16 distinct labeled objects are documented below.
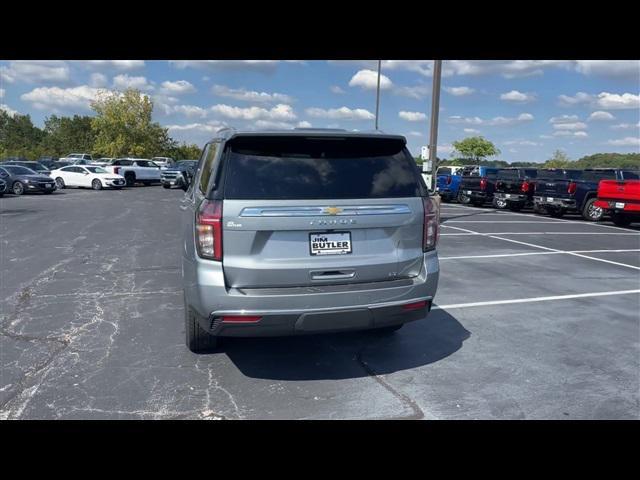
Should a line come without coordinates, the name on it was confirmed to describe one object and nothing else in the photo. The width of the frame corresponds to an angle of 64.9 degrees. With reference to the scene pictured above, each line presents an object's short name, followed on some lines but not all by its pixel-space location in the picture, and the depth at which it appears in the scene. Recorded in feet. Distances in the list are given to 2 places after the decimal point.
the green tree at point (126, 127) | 184.85
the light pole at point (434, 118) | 55.52
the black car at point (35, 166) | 98.87
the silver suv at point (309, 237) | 11.84
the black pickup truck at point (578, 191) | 59.93
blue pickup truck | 87.01
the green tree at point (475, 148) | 238.39
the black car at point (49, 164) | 131.71
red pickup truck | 51.44
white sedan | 100.94
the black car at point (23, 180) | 81.35
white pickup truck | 111.55
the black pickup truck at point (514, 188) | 69.41
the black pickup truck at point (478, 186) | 76.84
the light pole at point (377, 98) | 124.18
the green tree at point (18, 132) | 295.28
